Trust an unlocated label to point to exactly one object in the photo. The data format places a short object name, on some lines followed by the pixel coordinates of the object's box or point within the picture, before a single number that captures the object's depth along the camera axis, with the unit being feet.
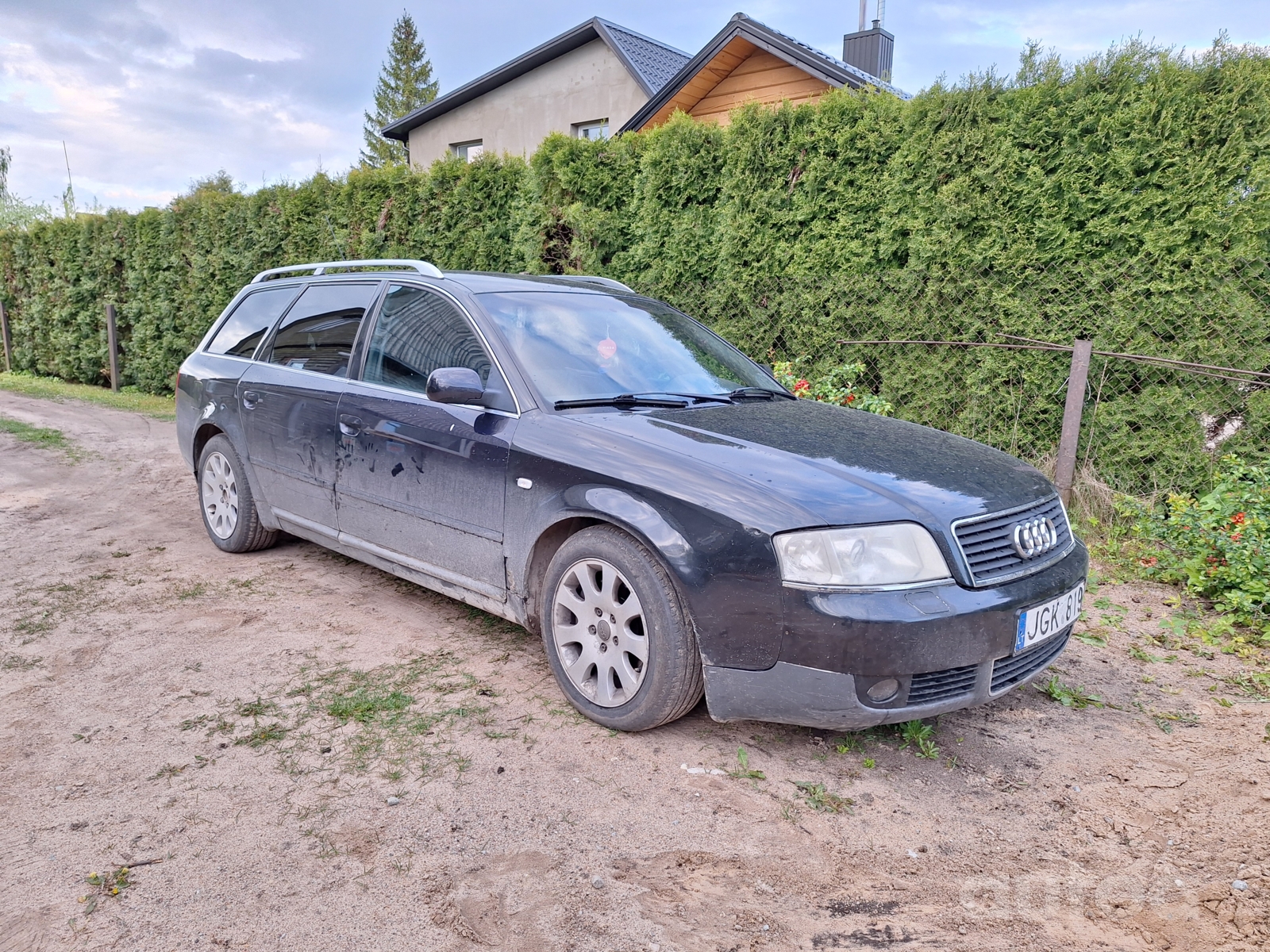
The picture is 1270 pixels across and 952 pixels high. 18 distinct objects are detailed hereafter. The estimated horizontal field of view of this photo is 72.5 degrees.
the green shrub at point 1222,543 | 15.01
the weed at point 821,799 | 8.98
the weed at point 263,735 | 9.96
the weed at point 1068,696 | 11.69
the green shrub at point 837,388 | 22.33
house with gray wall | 62.64
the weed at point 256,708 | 10.68
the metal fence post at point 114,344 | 50.26
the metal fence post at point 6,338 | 61.77
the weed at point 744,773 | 9.52
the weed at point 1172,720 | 11.18
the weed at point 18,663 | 11.84
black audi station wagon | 8.92
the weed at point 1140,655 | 13.46
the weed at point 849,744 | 10.14
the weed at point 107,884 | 7.25
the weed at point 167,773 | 9.21
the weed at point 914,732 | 10.36
